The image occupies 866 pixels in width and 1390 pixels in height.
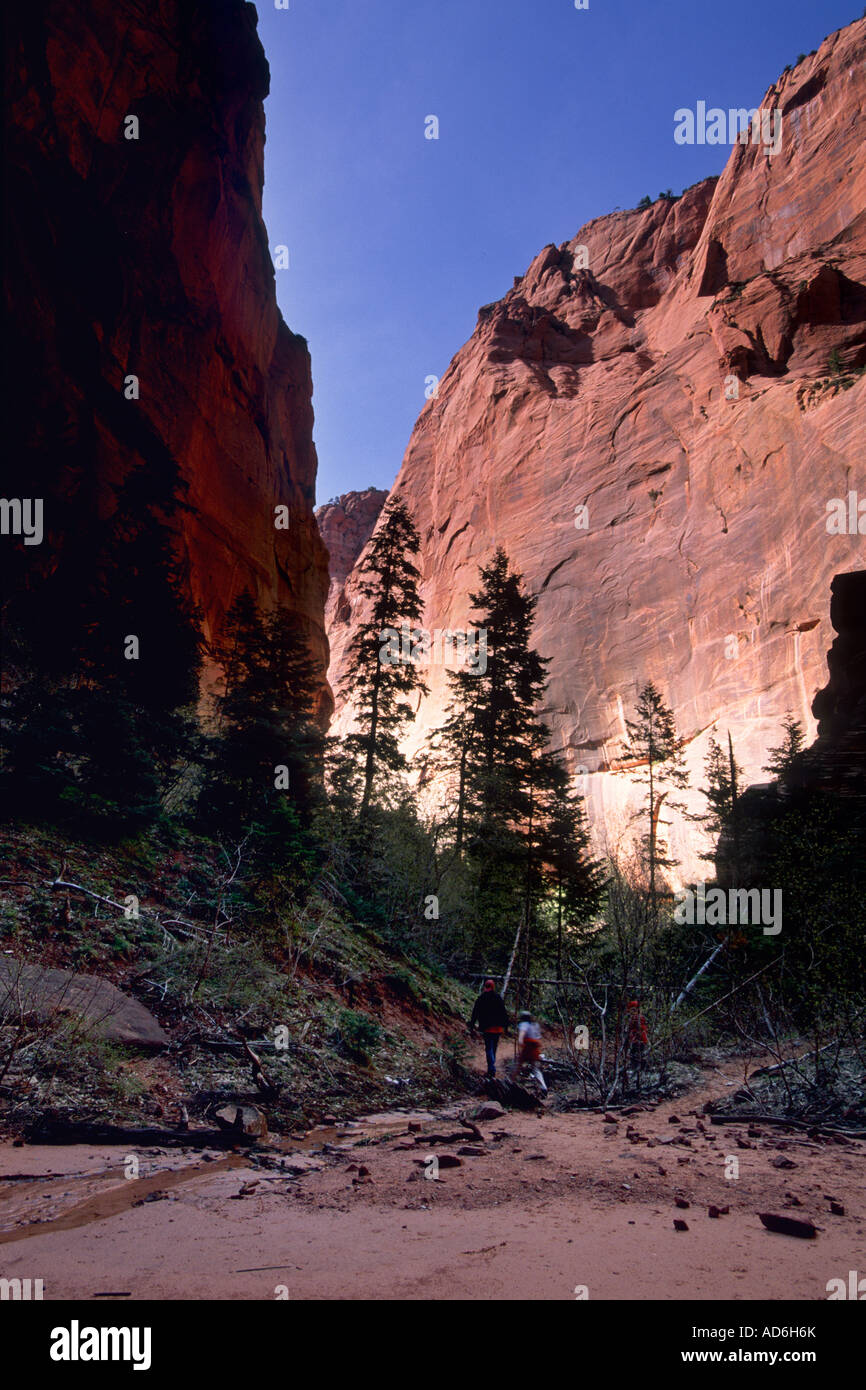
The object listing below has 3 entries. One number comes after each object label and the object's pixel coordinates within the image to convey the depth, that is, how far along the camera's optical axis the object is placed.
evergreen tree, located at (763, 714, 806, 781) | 26.34
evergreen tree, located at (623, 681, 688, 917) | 28.25
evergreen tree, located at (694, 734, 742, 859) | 27.17
